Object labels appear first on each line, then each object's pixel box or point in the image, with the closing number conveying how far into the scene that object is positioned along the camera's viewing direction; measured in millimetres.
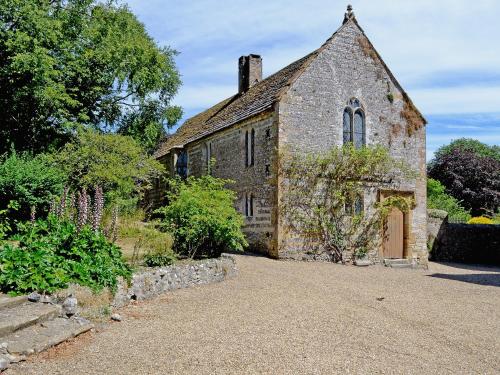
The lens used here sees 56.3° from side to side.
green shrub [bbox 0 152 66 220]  16531
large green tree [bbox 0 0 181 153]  19000
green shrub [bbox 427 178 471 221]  34438
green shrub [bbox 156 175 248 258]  13031
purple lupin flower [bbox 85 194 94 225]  11334
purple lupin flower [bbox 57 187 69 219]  10660
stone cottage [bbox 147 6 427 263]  18062
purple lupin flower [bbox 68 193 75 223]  11967
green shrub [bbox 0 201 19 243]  15790
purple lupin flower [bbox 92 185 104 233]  10180
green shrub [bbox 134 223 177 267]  11406
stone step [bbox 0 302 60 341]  6414
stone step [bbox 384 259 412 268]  19531
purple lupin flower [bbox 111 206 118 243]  10914
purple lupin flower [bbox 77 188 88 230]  9883
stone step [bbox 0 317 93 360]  6141
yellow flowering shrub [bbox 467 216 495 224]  33028
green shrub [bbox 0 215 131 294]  7818
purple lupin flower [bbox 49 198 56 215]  10492
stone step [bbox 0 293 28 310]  7039
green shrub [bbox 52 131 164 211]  18812
